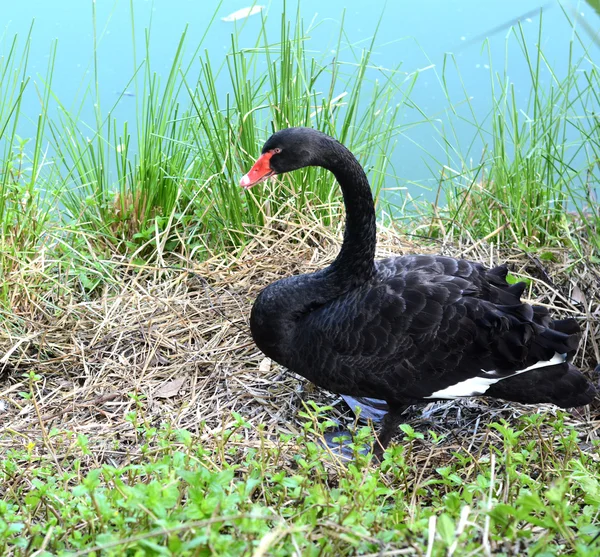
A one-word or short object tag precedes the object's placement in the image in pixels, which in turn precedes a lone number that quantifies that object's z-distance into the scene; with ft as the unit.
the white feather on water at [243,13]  17.04
